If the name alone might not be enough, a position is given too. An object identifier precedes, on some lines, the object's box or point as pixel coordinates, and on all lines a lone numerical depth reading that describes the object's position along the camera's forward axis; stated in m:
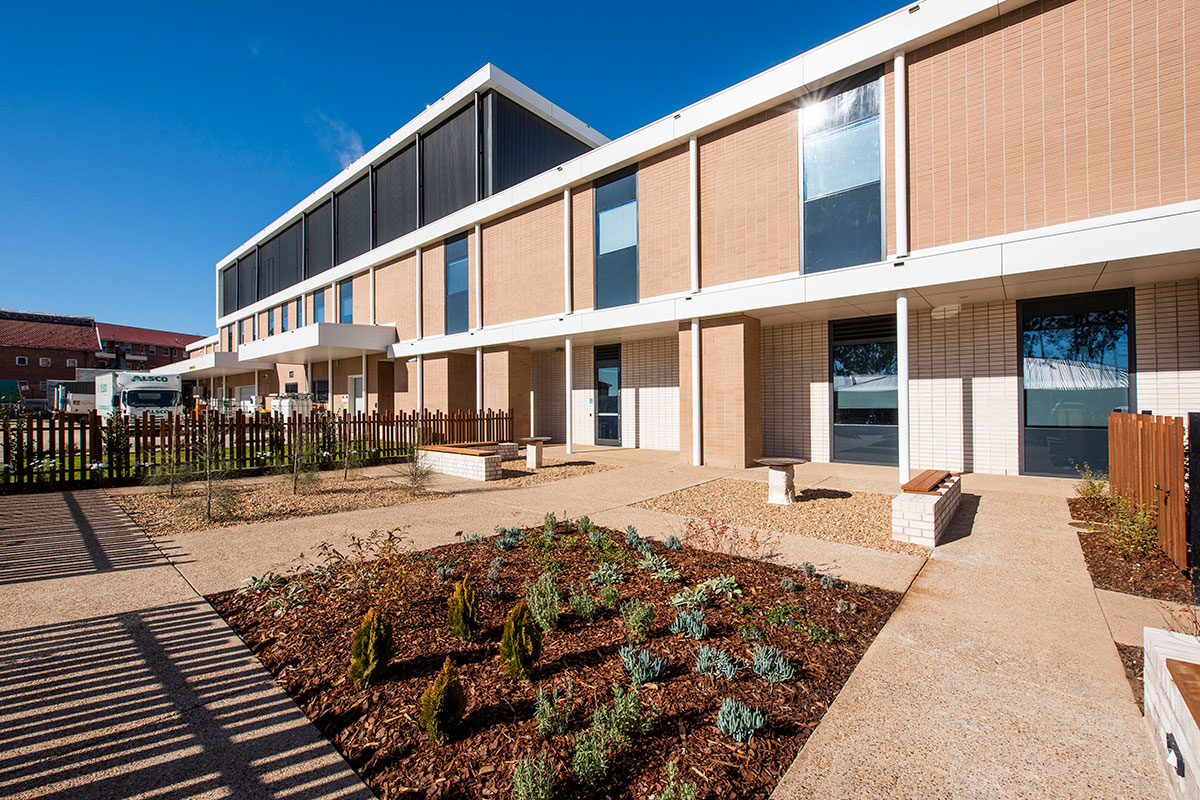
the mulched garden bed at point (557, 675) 2.16
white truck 21.72
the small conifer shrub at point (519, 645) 2.79
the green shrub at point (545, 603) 3.44
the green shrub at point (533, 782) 1.85
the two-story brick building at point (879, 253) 7.86
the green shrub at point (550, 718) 2.32
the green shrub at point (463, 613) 3.25
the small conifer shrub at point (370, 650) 2.75
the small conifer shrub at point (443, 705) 2.30
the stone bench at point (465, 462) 10.82
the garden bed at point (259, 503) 6.96
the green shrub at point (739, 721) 2.31
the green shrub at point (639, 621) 3.29
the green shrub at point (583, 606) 3.57
